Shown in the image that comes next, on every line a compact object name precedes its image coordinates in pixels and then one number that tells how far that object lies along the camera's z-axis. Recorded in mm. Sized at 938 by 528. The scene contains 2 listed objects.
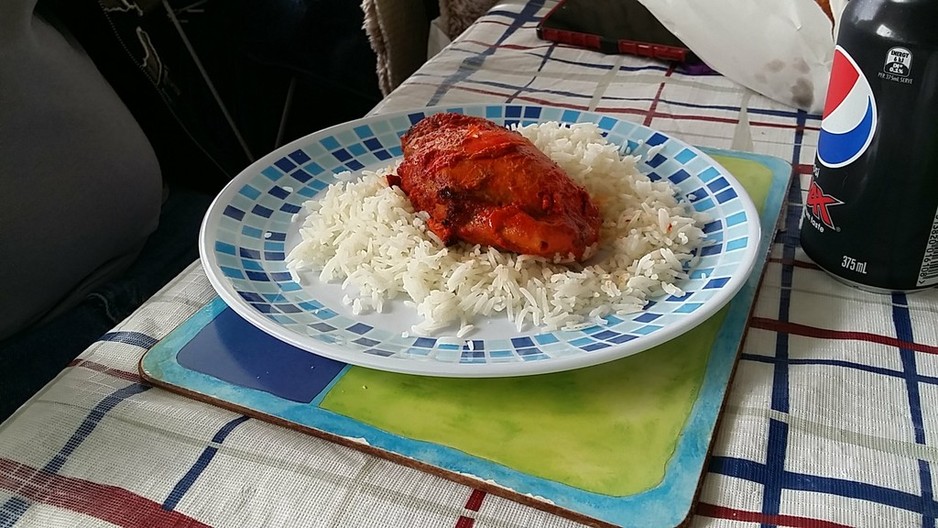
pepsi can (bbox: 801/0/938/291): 574
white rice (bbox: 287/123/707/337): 647
